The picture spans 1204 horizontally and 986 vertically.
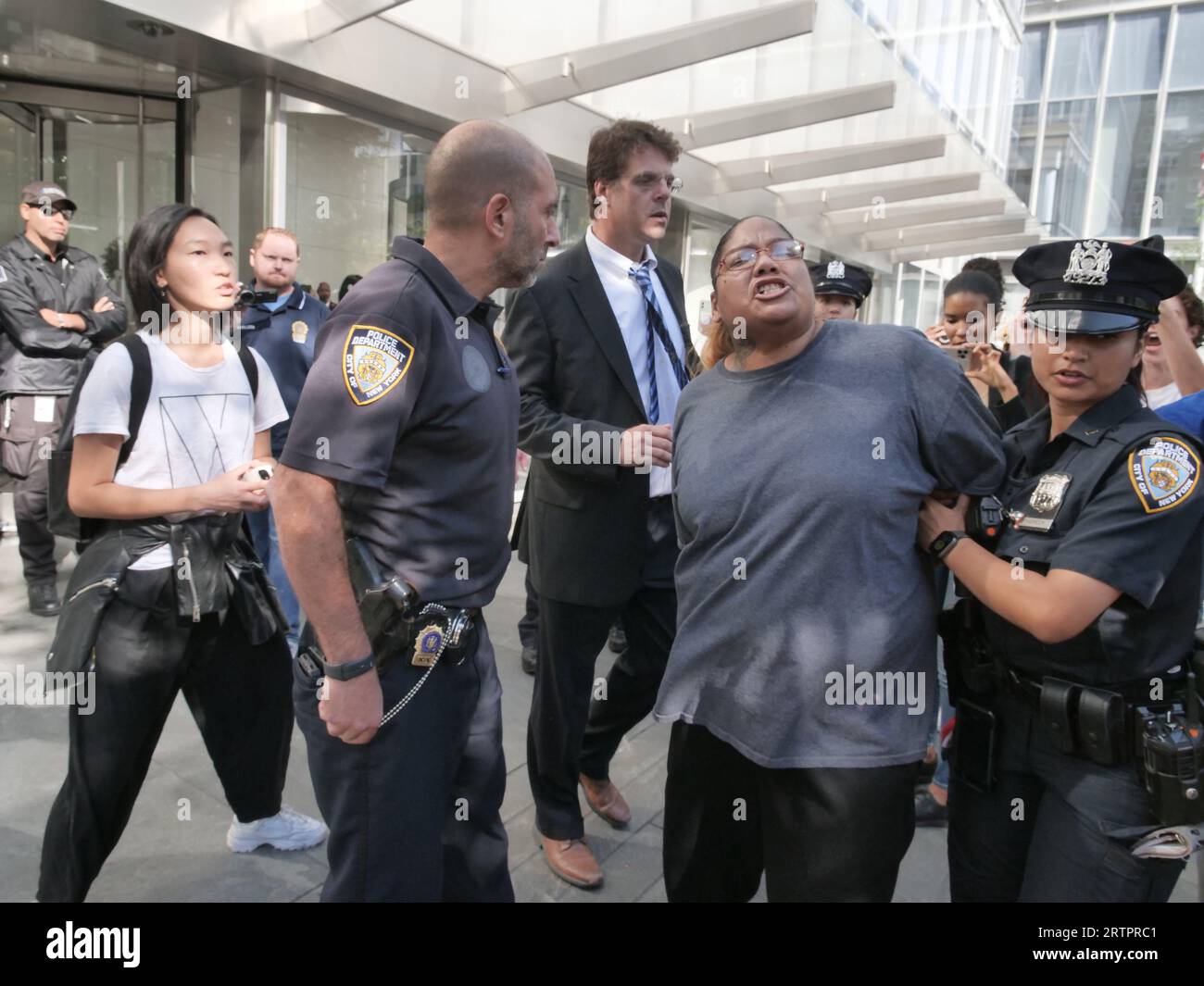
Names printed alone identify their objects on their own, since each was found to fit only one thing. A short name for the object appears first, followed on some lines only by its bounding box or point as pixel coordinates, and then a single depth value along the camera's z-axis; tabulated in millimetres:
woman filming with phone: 3156
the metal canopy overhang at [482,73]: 5262
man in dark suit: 2756
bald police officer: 1587
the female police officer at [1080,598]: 1615
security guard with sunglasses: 4832
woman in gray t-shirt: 1737
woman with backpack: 2213
